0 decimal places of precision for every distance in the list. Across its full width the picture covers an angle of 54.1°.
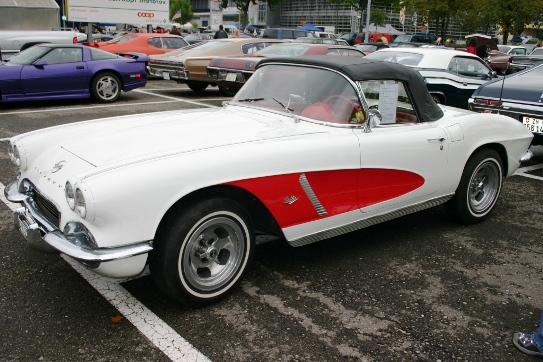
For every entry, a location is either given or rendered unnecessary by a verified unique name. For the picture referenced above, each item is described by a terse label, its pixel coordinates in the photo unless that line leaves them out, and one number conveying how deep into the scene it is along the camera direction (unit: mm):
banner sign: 22906
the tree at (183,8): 105875
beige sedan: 12586
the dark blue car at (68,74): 10180
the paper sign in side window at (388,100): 4105
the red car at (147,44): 15602
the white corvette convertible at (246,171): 2904
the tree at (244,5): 76250
